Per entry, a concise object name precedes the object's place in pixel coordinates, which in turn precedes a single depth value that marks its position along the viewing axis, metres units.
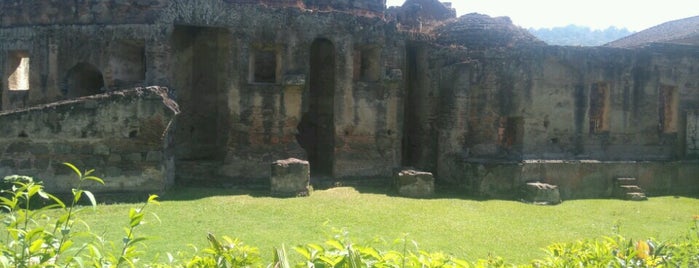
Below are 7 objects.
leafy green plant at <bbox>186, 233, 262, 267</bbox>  3.40
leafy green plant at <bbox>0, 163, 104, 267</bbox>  2.89
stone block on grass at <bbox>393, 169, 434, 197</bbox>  15.21
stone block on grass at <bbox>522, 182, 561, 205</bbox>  14.64
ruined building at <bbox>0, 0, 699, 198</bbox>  16.61
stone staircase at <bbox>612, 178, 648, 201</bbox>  15.74
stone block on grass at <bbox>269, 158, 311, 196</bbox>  14.47
